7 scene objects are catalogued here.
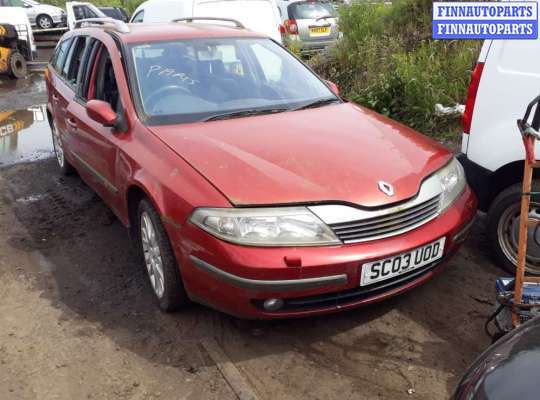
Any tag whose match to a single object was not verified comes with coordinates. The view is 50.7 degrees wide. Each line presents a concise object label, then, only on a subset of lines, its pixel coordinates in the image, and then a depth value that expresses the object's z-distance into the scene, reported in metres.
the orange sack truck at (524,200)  2.46
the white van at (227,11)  8.47
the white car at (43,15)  22.58
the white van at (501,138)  3.38
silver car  12.19
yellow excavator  13.15
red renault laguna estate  2.75
